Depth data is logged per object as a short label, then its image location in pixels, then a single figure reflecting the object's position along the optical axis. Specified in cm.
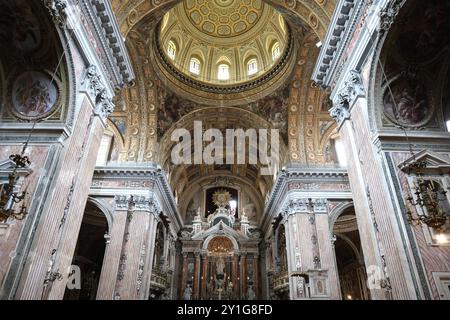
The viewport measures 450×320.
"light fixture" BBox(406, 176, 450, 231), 578
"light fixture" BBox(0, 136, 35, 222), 565
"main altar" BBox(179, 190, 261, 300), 2189
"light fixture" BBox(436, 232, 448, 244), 637
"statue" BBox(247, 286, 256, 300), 2117
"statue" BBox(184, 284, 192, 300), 2104
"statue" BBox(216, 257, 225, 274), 2286
